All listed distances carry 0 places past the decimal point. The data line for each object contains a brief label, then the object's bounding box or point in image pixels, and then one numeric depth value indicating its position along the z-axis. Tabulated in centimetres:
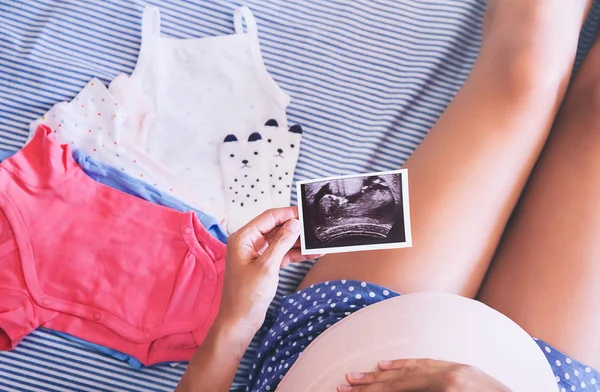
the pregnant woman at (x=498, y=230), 80
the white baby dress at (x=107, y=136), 115
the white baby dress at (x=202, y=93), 119
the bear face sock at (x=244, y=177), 115
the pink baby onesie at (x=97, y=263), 105
